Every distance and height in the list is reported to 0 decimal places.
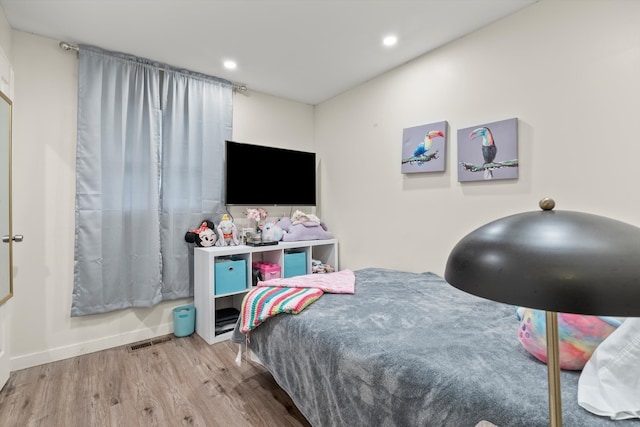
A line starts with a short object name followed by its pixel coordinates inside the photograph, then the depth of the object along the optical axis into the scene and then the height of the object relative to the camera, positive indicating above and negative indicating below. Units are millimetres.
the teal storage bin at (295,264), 3182 -513
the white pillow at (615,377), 804 -451
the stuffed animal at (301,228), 3298 -146
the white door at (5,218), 1927 -24
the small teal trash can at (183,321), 2789 -968
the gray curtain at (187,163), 2818 +493
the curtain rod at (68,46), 2381 +1299
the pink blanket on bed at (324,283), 1975 -457
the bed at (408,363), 921 -535
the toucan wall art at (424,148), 2537 +577
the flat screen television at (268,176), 3082 +418
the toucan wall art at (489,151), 2121 +460
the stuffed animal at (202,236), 2842 -198
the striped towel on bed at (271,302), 1712 -502
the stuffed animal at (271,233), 3103 -186
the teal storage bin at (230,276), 2742 -561
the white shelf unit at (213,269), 2664 -510
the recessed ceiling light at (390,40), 2417 +1383
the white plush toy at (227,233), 2951 -176
